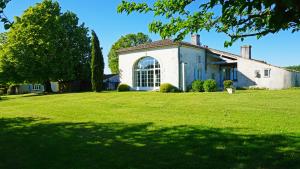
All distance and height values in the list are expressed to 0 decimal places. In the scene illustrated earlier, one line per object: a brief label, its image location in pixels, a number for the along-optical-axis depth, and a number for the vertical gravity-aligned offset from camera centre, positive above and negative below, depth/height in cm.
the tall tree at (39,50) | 2675 +461
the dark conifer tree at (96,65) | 2580 +255
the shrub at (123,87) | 2576 -11
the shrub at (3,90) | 3818 -54
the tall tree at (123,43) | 5169 +1006
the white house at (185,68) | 2363 +210
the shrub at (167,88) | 2256 -18
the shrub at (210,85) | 2116 +4
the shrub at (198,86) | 2192 +1
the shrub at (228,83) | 2229 +23
